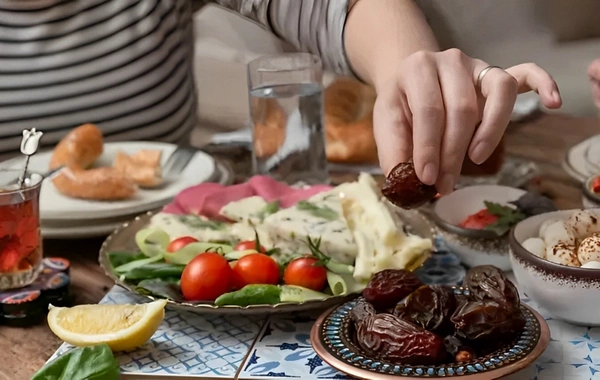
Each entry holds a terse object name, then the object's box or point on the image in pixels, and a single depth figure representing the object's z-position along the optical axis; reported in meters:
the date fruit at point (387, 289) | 0.89
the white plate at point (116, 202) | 1.08
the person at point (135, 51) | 1.10
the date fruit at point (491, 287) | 0.88
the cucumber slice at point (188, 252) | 0.98
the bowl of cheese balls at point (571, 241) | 0.91
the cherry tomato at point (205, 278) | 0.94
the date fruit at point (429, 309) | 0.87
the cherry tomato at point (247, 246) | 0.99
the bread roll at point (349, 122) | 1.25
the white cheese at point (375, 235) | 0.96
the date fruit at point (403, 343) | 0.85
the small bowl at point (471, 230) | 1.00
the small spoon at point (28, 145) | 0.99
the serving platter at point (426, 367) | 0.83
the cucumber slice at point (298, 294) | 0.93
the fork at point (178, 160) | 1.18
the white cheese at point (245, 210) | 1.03
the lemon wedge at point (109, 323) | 0.90
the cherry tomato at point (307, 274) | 0.95
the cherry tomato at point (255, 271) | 0.95
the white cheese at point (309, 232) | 0.98
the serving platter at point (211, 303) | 0.92
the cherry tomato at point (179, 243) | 0.99
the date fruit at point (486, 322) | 0.85
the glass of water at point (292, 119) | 1.19
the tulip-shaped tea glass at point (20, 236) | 0.97
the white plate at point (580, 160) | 1.15
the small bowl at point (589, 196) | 1.04
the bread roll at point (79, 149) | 1.16
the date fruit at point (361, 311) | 0.88
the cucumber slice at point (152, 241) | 1.01
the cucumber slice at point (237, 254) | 0.98
